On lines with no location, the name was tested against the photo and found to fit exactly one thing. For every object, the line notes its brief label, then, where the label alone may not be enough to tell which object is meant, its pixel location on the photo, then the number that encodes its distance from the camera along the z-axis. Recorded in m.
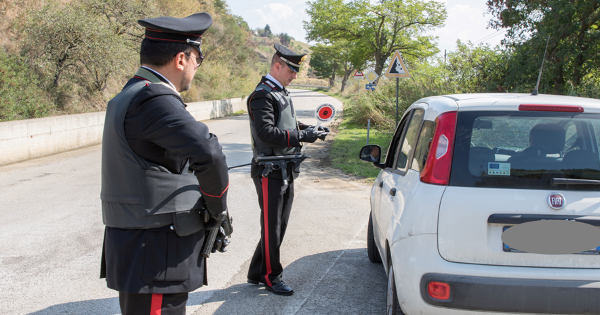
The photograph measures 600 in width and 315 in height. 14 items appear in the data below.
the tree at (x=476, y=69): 13.08
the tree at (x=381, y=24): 31.67
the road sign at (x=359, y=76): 28.82
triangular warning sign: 11.70
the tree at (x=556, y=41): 9.99
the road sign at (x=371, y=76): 23.06
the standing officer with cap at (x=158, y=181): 2.02
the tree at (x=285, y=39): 176.48
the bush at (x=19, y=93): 12.50
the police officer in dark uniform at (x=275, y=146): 3.95
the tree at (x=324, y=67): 91.80
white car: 2.58
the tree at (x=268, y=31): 189.32
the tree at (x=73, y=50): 15.37
